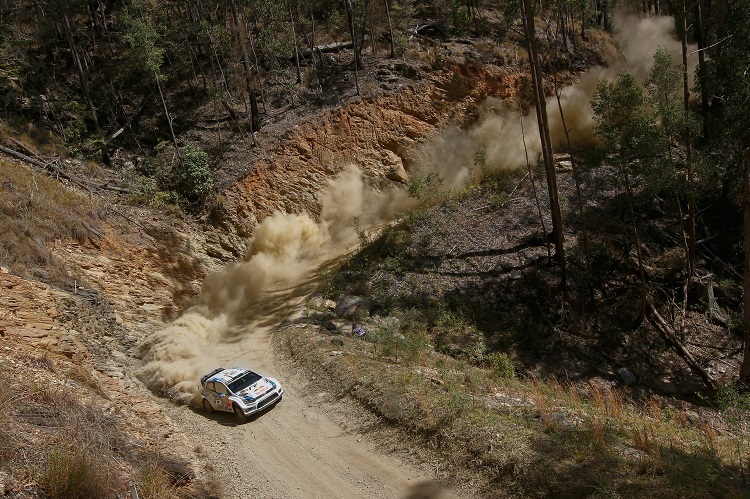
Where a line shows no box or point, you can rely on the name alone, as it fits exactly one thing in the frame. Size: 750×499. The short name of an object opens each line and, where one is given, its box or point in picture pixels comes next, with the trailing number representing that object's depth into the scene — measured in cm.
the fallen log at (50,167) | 2414
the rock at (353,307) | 2044
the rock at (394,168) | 3219
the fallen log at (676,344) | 1772
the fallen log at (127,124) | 3000
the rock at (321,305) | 2094
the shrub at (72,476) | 734
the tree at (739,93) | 1441
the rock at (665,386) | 1795
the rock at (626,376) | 1834
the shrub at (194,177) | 2728
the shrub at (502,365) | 1687
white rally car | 1435
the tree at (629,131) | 1816
